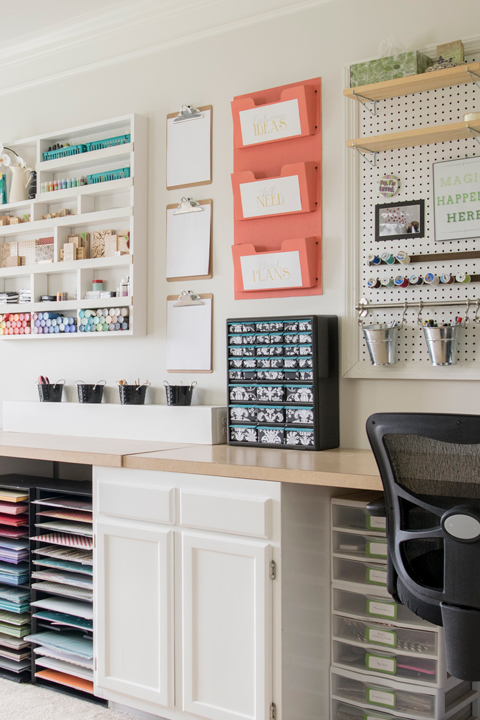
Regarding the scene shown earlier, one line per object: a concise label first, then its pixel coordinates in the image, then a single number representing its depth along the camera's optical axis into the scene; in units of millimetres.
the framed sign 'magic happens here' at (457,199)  2494
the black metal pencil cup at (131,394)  3189
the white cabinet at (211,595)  2168
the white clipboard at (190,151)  3154
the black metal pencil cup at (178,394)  3029
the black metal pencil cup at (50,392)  3461
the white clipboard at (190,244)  3148
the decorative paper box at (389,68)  2494
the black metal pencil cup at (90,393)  3311
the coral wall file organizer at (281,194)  2822
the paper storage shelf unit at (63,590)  2697
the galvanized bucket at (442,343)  2420
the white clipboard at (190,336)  3146
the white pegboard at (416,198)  2504
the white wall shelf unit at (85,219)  3291
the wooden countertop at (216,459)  2088
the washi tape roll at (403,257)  2590
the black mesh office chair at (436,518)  1641
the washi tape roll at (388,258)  2617
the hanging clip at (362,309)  2684
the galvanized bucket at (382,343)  2562
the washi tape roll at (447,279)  2496
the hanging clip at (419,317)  2578
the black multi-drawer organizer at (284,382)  2621
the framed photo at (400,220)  2607
